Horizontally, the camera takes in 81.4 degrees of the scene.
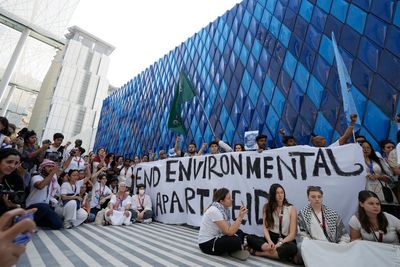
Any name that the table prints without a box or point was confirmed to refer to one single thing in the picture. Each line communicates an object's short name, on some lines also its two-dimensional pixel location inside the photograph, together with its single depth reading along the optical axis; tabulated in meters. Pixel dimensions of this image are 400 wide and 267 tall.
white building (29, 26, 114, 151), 45.22
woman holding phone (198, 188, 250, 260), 3.43
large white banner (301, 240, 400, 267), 2.60
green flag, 7.22
